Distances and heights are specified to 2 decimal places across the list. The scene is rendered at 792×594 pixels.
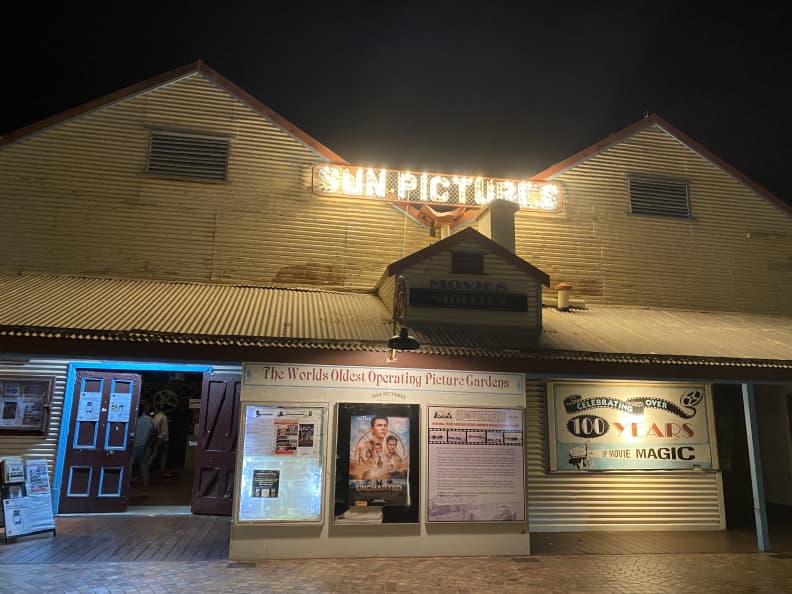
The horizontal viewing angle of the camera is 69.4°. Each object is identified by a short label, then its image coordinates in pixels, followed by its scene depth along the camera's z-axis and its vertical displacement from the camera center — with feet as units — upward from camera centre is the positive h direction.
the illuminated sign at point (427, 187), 37.52 +16.21
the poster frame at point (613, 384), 31.99 +0.92
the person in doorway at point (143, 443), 37.29 -0.85
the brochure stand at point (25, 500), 26.05 -3.29
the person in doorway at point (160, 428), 41.27 +0.16
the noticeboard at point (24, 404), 30.66 +1.22
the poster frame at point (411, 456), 25.59 -0.98
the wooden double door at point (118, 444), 32.37 -0.79
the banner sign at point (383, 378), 26.07 +2.56
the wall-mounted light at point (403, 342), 22.98 +3.63
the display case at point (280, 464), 24.90 -1.35
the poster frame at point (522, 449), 26.27 -0.62
